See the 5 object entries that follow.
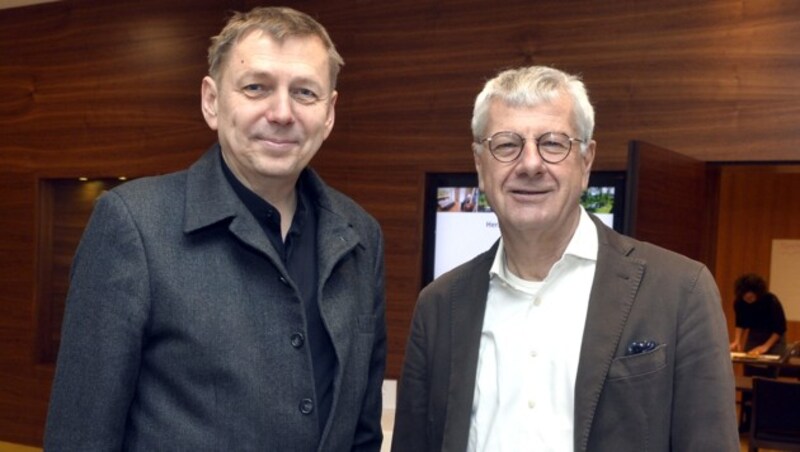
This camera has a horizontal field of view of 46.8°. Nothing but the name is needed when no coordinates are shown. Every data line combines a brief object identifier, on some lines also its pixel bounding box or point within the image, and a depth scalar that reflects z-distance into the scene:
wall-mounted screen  5.19
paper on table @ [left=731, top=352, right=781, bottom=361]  7.58
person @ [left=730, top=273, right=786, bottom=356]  7.97
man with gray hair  1.76
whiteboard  9.64
